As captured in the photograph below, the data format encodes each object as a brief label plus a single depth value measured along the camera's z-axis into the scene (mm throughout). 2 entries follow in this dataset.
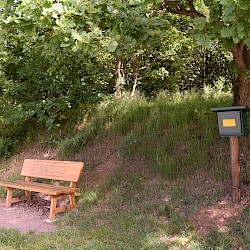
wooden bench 6043
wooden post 5168
